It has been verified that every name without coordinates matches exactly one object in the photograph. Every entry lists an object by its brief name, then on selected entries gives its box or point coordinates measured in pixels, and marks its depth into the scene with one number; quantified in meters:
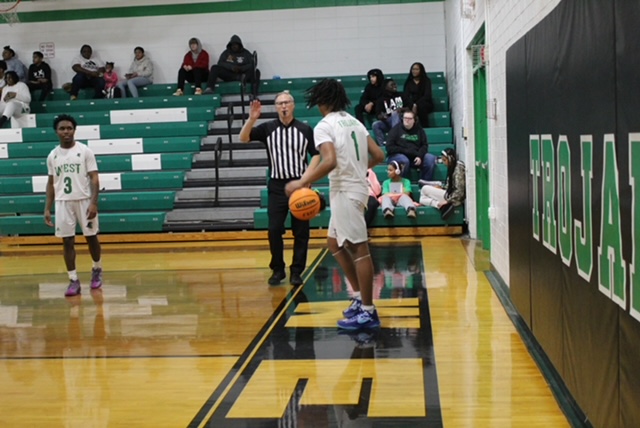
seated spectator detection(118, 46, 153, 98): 16.48
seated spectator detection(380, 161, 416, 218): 11.90
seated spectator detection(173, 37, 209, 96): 16.16
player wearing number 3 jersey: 8.16
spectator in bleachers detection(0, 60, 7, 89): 16.19
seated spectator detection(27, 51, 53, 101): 16.52
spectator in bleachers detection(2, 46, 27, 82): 16.69
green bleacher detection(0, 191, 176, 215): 13.36
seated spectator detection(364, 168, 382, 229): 11.81
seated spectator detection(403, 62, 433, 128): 14.26
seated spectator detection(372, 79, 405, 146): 13.63
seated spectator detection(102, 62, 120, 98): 16.59
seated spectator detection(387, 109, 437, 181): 12.80
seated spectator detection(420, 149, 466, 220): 11.89
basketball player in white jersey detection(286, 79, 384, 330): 5.95
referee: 7.92
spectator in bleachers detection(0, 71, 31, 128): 15.41
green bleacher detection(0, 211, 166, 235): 12.97
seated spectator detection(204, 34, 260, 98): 15.60
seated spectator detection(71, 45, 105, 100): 16.48
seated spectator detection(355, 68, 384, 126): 14.46
